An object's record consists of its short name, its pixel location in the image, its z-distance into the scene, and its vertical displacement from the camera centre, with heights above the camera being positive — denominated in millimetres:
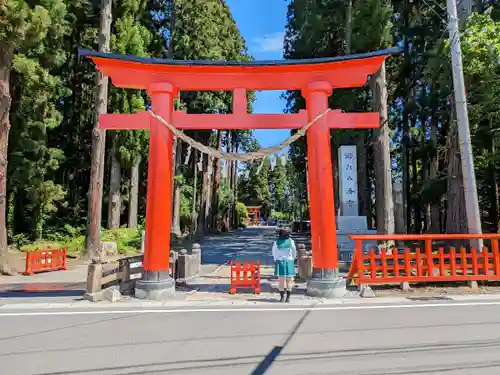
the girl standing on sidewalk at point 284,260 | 7547 -806
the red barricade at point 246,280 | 8508 -1383
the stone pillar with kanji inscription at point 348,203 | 13992 +777
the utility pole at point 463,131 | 9430 +2419
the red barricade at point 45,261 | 11922 -1273
